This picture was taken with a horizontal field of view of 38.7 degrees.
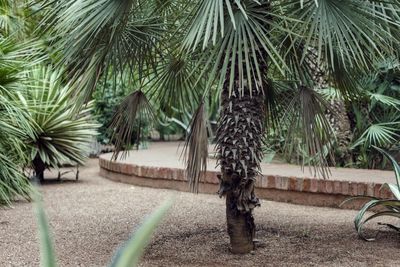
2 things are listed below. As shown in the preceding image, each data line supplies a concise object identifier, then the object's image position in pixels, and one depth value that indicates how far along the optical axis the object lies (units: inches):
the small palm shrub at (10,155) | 240.7
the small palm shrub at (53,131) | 306.0
